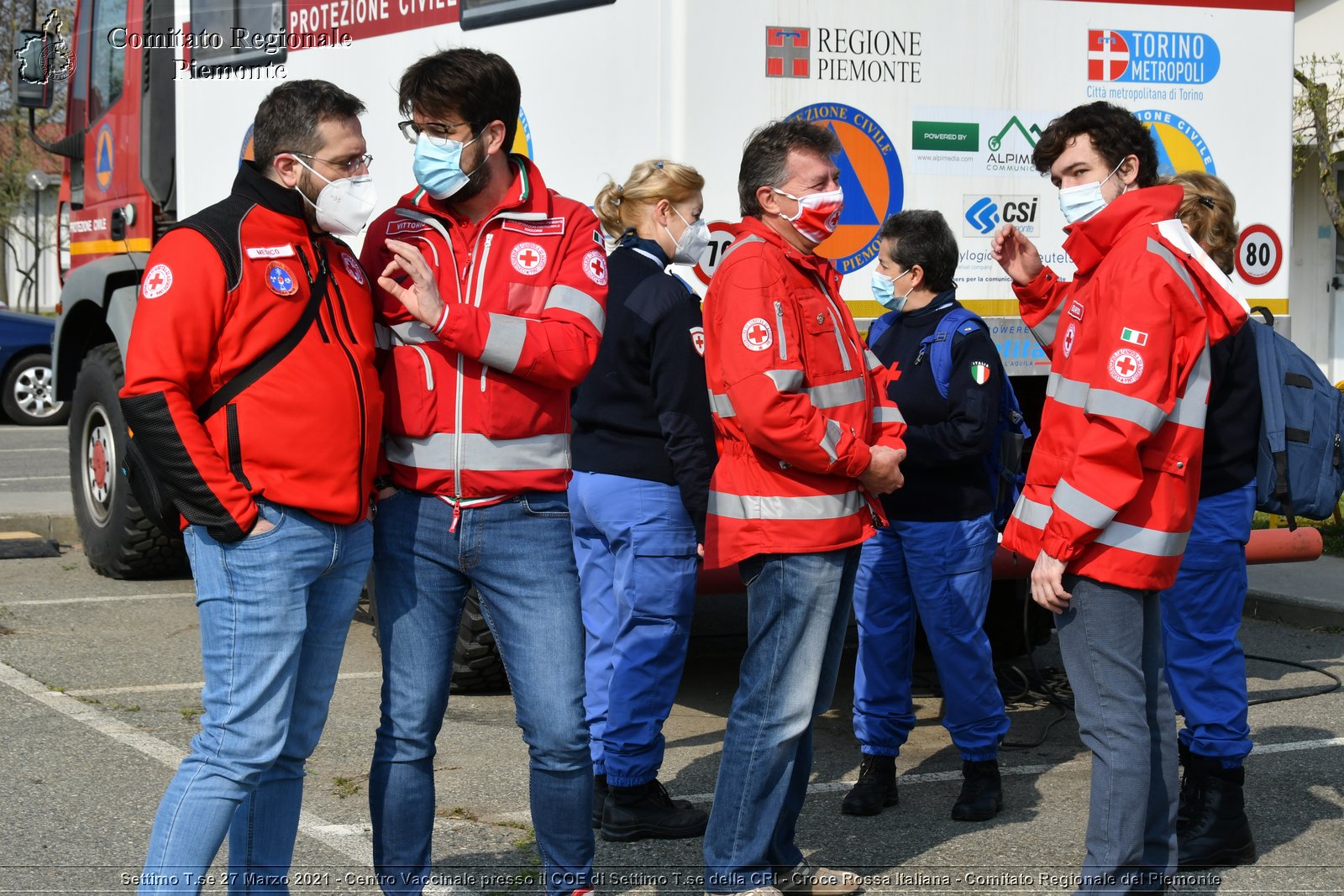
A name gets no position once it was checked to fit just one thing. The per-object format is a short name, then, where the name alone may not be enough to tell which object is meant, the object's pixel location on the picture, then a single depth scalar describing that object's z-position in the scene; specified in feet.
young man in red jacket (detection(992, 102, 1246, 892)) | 11.63
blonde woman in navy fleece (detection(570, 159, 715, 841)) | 14.82
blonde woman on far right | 14.49
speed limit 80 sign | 20.62
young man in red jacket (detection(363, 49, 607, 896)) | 11.34
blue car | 55.16
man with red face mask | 12.15
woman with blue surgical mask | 15.85
